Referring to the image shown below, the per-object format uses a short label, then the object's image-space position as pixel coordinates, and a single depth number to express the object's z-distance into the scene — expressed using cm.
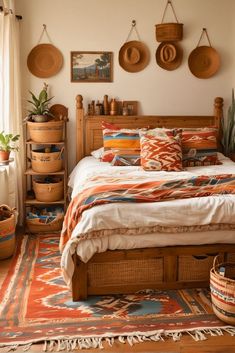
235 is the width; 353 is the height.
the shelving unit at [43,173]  459
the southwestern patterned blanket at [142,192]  311
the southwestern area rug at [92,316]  263
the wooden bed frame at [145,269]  309
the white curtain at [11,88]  440
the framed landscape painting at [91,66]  484
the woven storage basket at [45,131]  451
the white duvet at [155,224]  299
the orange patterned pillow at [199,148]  448
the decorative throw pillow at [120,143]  449
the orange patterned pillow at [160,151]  420
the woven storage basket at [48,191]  456
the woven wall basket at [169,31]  475
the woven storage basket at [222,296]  268
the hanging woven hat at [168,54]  489
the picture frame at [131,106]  497
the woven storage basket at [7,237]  379
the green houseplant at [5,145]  433
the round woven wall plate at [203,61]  495
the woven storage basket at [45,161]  454
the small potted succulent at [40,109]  457
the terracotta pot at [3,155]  436
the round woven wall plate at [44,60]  479
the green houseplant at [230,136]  490
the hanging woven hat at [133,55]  485
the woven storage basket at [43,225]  457
